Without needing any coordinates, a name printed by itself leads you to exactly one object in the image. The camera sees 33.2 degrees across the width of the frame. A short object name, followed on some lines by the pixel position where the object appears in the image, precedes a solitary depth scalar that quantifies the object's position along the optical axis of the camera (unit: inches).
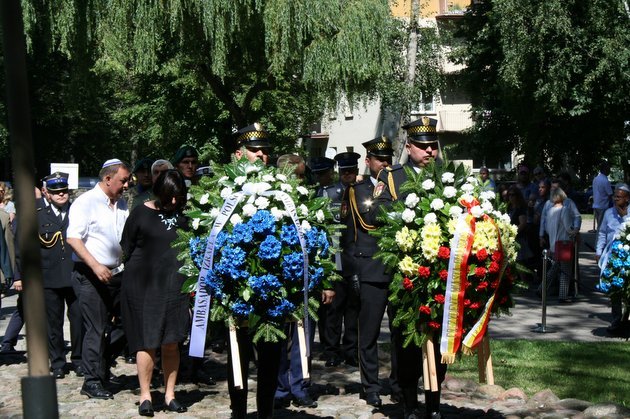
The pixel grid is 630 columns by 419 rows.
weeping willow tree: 669.9
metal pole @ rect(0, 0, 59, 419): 194.1
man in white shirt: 376.5
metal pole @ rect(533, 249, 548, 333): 517.8
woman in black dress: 347.3
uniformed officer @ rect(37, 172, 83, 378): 428.1
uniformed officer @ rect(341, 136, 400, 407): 354.9
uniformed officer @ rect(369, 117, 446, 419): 314.2
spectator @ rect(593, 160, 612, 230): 842.8
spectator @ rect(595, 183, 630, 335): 550.0
